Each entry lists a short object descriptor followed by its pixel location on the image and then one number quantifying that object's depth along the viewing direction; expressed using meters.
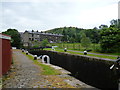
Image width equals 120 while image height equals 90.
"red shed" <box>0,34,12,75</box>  4.37
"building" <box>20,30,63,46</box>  51.70
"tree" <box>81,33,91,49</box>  17.43
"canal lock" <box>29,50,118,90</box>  6.16
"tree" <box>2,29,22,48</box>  34.56
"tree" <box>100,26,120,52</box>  12.17
